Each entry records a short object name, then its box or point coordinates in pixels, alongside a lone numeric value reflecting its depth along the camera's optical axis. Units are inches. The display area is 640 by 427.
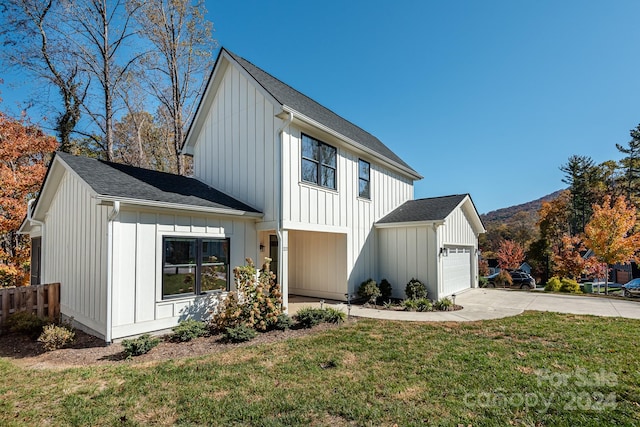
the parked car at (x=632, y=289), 667.8
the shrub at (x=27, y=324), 274.7
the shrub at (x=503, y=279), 821.2
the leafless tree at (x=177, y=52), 619.8
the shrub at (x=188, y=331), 253.1
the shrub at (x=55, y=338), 238.7
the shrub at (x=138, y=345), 217.9
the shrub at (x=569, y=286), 598.3
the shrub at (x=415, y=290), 426.9
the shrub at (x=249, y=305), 277.4
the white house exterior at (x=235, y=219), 260.7
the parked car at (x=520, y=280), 887.1
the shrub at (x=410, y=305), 379.6
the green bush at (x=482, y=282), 646.5
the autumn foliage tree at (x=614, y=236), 681.0
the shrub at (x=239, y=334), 249.4
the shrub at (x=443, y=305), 380.5
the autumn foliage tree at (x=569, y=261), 805.9
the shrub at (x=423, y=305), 375.2
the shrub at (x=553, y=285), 616.7
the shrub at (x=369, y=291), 429.1
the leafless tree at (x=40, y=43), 544.1
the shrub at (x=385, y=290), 455.0
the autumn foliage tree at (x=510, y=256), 1181.7
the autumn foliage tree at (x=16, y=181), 475.8
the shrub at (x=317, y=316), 296.8
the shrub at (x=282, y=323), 286.7
